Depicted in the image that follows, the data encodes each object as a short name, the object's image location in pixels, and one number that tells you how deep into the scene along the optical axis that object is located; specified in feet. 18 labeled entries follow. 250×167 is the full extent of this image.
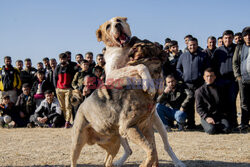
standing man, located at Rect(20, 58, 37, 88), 35.24
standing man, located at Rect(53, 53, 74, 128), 29.32
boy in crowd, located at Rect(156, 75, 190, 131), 25.68
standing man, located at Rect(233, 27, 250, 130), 23.17
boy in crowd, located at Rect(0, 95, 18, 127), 32.04
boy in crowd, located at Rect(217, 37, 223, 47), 29.22
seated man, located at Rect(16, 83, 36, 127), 32.78
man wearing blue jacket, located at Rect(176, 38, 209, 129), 25.18
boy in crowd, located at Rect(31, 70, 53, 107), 32.60
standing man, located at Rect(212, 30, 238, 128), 24.66
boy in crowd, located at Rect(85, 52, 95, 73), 30.62
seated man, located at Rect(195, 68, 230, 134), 24.06
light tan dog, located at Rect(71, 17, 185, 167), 9.37
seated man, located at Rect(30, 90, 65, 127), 30.58
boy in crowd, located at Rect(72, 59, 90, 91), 27.87
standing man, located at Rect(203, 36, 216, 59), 27.24
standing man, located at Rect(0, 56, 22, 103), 33.88
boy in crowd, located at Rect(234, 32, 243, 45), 26.43
